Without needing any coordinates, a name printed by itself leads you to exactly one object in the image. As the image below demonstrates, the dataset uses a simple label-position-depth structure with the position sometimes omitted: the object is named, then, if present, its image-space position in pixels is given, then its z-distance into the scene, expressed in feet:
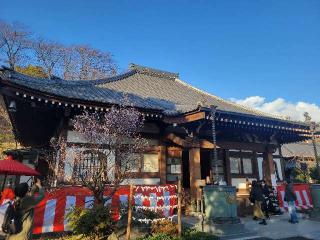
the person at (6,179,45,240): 15.71
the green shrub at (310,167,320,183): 85.27
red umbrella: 30.07
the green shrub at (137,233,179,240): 23.02
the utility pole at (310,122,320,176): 41.98
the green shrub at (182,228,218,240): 23.58
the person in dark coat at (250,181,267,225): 33.78
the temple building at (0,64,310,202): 32.37
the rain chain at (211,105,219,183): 31.90
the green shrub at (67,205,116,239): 22.75
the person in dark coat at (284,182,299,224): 33.76
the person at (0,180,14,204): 28.70
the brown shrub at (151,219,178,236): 24.22
